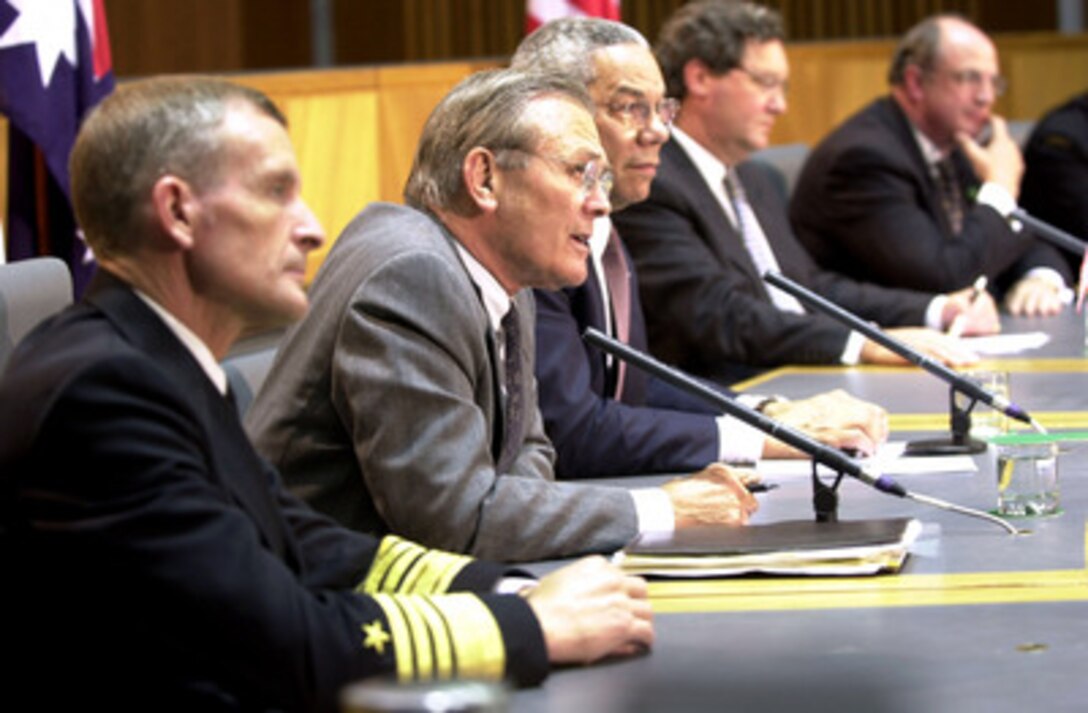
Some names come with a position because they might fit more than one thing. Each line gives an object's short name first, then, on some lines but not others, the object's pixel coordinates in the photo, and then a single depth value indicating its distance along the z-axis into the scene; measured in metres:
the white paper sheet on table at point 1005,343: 6.73
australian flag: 6.16
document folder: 3.54
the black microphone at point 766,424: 3.88
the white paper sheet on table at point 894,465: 4.61
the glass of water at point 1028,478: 4.03
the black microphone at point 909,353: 4.73
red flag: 8.53
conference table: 2.83
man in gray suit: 3.73
